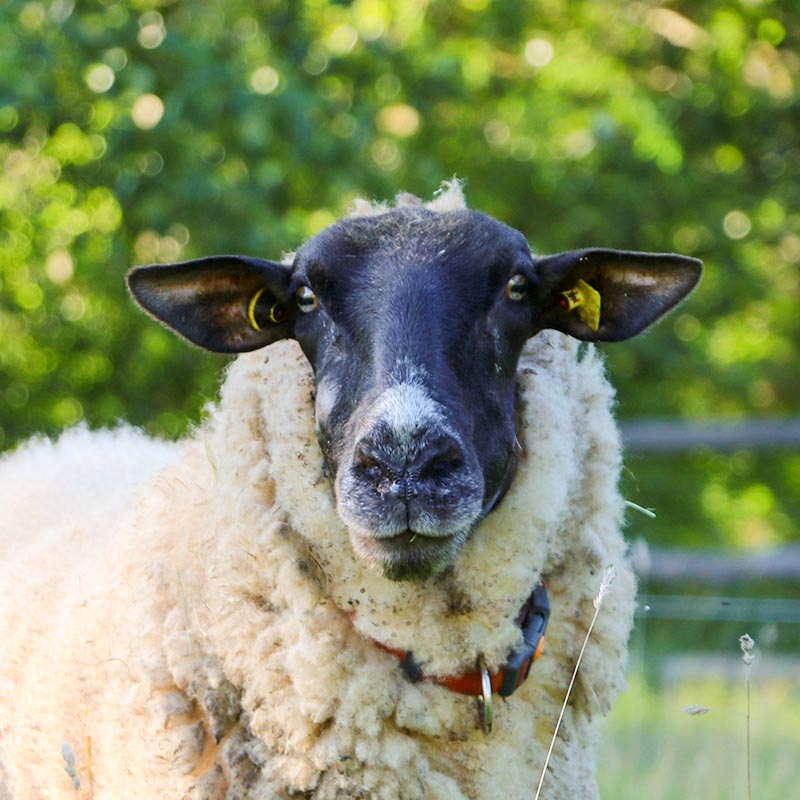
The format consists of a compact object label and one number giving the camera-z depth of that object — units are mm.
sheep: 5137
